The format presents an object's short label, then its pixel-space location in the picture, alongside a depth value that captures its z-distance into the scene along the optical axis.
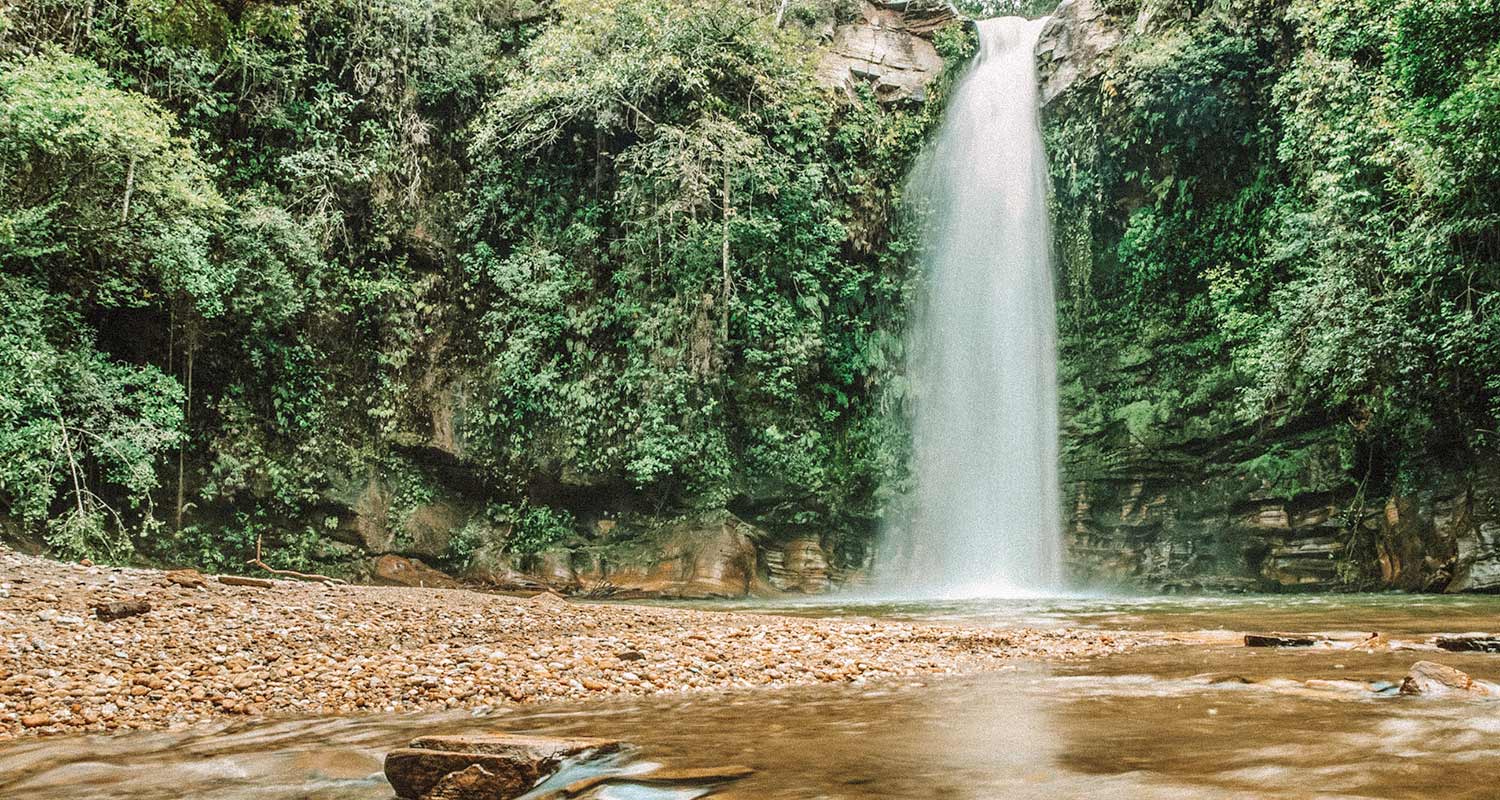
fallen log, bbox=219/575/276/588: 7.92
